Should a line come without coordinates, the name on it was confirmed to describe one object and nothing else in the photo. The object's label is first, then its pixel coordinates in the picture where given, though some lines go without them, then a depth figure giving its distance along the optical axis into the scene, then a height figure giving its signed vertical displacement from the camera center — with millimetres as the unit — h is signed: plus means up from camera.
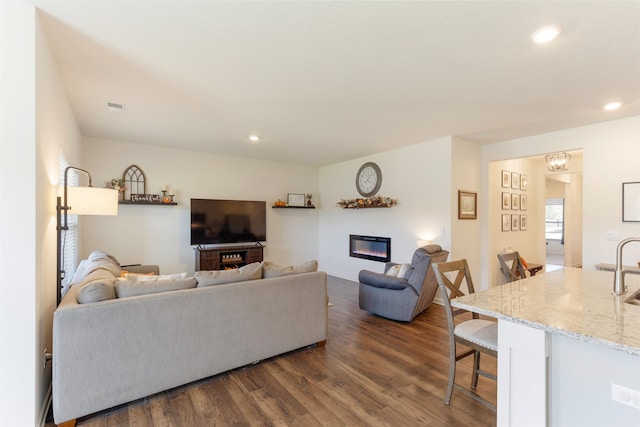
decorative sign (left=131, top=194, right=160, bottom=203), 5055 +229
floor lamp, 2363 +66
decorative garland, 5500 +180
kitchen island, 1197 -653
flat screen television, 5441 -194
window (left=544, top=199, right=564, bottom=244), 10594 -276
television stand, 5340 -850
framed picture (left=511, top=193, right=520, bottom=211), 5758 +207
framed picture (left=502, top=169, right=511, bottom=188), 5566 +627
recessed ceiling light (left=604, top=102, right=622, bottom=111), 3207 +1171
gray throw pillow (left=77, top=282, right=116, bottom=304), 2055 -572
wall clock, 5855 +660
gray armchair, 3688 -997
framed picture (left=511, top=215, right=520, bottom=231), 5758 -194
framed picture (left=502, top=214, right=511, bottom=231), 5539 -185
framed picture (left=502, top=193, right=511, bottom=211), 5555 +207
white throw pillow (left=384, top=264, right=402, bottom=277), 4078 -819
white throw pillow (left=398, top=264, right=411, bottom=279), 3875 -769
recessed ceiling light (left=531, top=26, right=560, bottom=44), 1943 +1186
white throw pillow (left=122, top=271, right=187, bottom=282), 2592 -586
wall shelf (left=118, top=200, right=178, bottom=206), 4909 +136
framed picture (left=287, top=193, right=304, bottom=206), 6820 +285
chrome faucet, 1741 -410
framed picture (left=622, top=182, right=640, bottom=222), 3622 +135
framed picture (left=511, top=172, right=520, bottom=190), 5770 +619
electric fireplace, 5656 -716
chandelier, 4533 +792
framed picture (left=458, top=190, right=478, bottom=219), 4805 +128
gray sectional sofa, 1960 -941
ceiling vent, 3314 +1177
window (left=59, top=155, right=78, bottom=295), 3346 -427
